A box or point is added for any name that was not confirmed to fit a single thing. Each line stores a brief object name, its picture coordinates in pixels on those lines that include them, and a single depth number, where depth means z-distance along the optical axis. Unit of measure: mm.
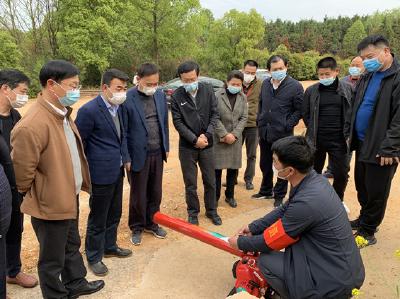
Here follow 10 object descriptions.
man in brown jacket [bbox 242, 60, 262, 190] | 6340
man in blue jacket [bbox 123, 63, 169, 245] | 4176
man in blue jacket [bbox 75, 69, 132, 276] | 3549
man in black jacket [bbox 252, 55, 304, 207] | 5160
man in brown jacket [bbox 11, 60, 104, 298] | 2721
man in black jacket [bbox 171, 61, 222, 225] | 4613
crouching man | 2639
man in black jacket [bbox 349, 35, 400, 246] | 3832
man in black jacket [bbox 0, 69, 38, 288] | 3496
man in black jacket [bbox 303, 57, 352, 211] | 4711
